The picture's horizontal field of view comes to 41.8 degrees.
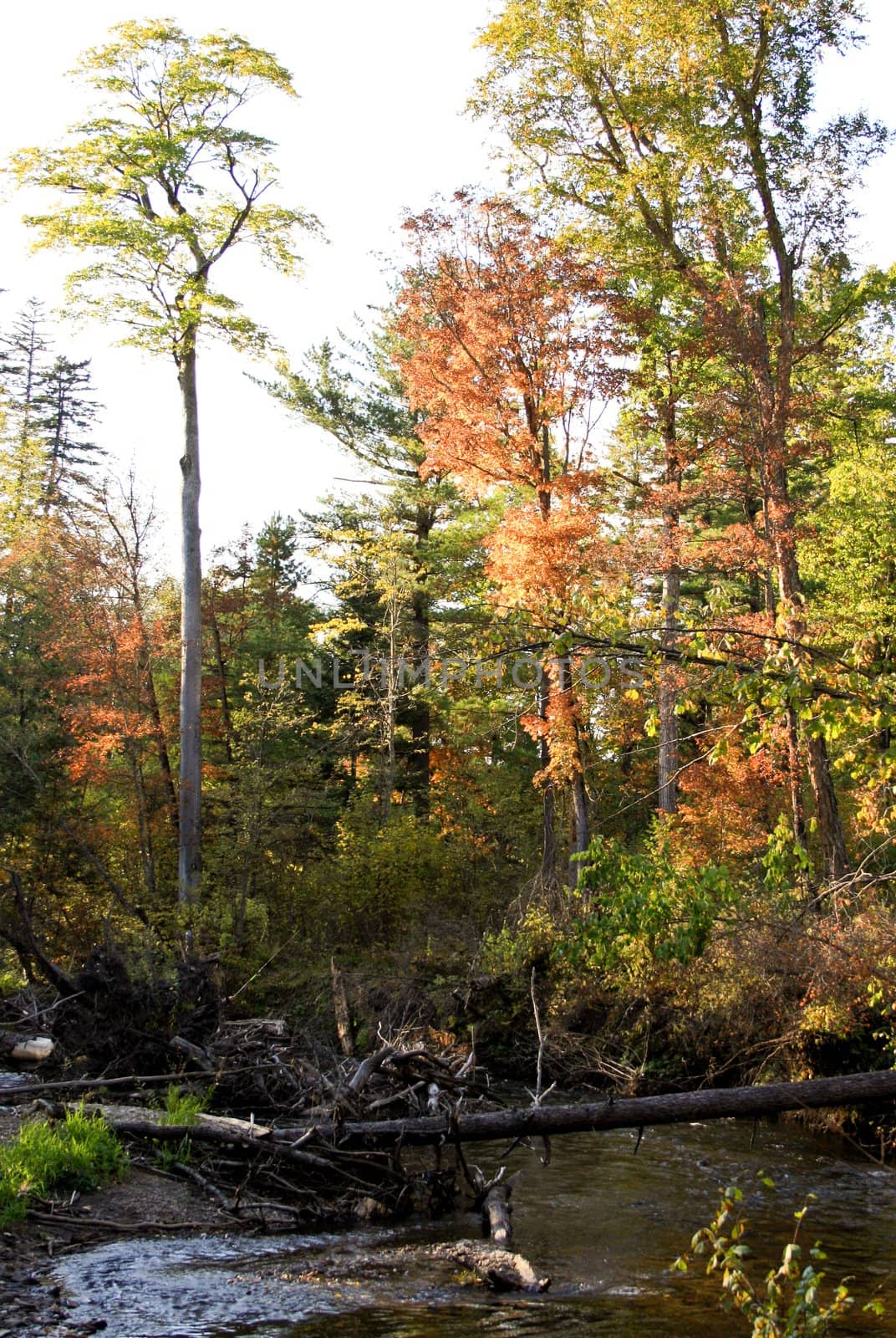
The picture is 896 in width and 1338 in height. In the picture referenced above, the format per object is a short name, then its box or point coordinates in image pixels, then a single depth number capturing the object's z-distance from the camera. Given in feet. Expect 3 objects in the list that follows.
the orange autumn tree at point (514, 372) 59.16
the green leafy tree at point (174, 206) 70.69
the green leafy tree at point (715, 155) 55.93
